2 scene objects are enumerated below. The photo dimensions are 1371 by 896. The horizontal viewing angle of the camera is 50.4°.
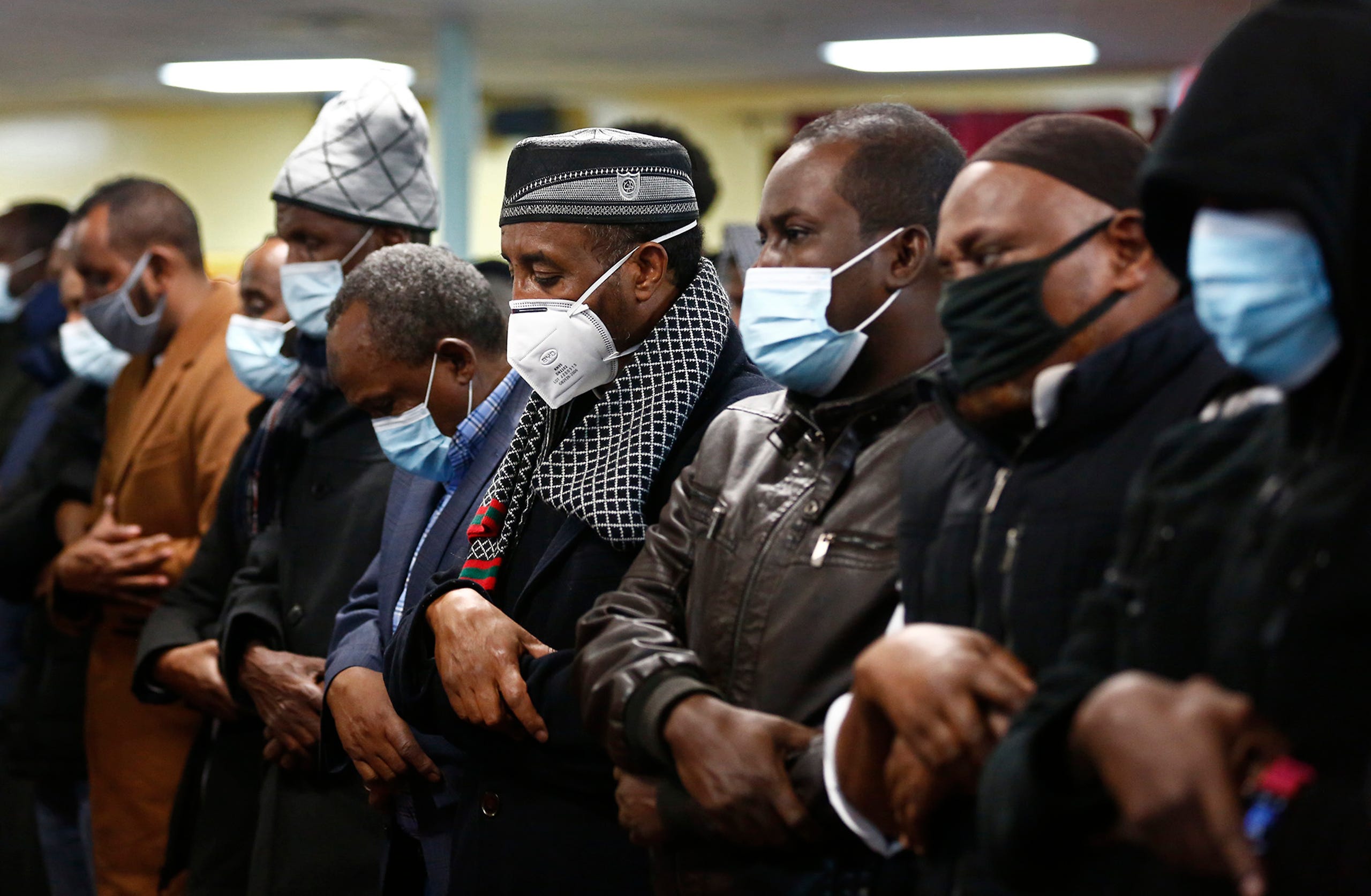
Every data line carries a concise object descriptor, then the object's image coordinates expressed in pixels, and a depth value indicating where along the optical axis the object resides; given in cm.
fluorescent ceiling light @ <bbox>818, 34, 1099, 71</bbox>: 957
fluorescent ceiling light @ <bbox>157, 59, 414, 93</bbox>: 1024
